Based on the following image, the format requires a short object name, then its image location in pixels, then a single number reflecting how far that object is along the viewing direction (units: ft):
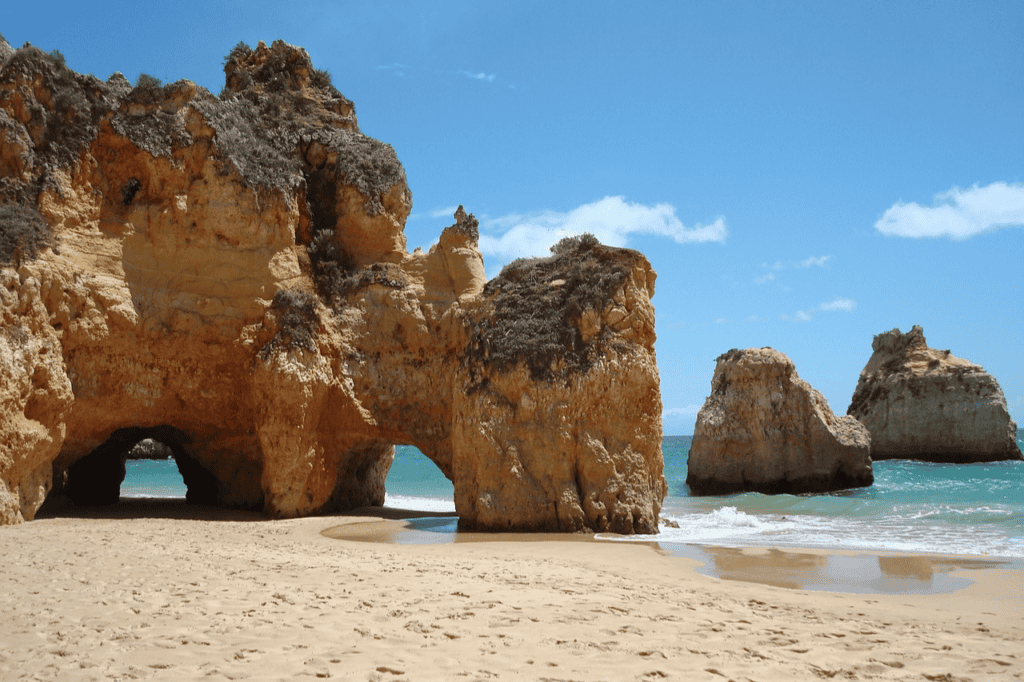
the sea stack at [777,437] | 78.89
